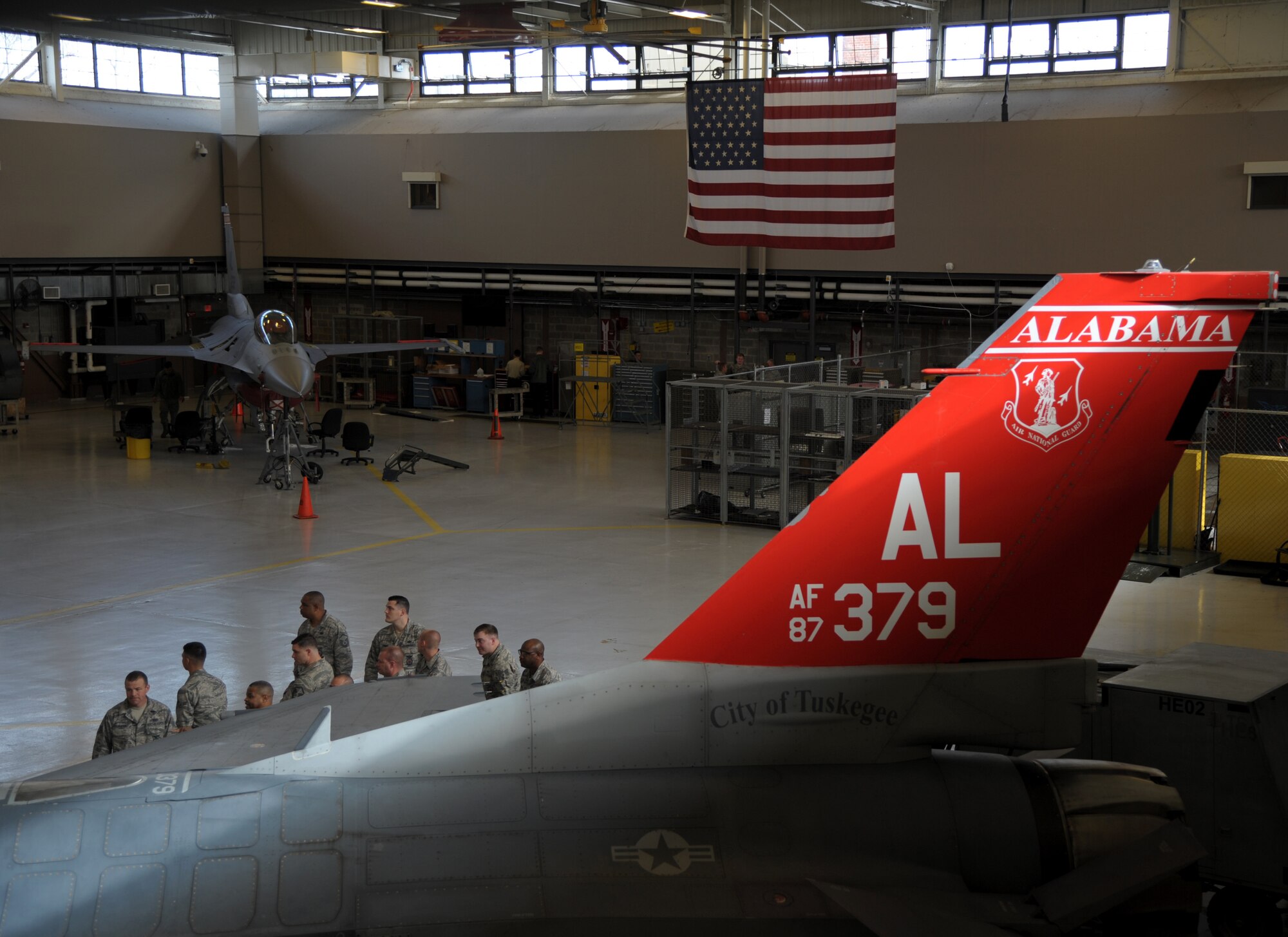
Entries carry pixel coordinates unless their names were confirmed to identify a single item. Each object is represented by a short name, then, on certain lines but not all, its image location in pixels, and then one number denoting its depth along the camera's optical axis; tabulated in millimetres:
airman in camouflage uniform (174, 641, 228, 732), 9820
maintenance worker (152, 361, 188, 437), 31344
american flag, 24500
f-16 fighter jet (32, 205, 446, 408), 26031
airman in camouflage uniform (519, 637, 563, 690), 9797
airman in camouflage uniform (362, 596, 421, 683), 11141
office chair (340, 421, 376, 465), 27562
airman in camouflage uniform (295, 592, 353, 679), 11406
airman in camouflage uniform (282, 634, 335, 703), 10023
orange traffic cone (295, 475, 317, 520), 22016
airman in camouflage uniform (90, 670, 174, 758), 9531
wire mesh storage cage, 20328
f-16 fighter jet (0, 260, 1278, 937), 5516
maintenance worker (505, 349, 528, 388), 35062
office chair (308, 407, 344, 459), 28281
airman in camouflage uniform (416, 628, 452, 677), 10375
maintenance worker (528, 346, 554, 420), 35594
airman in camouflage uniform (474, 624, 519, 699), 9977
